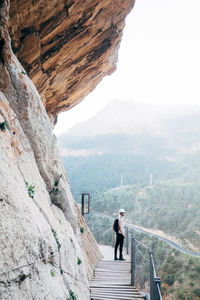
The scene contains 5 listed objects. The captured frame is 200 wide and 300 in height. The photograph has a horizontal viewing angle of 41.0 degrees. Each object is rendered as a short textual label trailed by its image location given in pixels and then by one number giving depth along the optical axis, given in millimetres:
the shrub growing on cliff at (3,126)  5039
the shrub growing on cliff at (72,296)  5613
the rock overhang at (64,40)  8391
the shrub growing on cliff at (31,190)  5375
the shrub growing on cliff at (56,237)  5770
